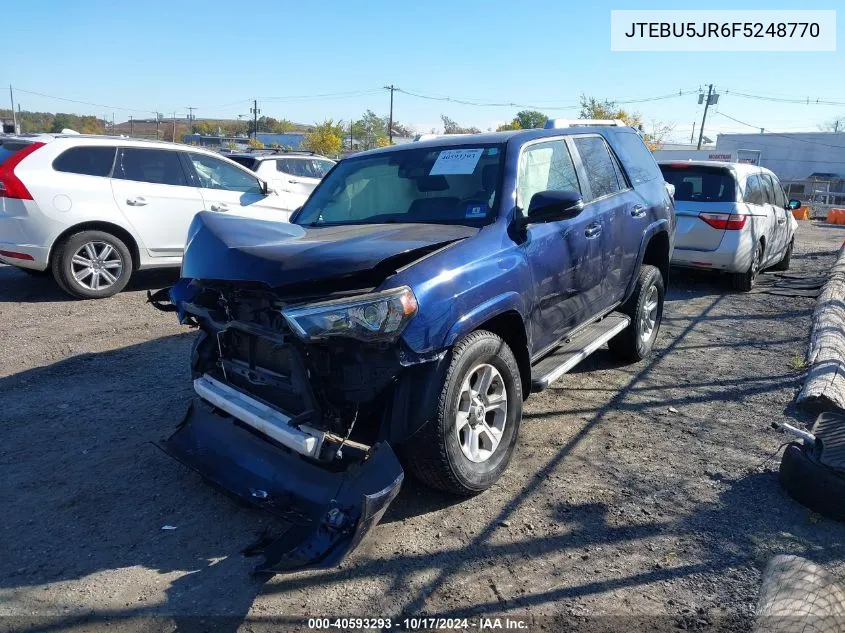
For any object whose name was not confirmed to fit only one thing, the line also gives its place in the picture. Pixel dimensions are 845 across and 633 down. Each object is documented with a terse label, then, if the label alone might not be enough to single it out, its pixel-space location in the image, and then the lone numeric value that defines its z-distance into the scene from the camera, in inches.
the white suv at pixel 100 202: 282.7
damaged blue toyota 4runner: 114.2
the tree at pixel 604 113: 1919.3
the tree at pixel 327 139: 1923.0
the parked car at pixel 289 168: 445.7
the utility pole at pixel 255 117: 2719.5
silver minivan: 338.0
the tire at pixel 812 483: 128.0
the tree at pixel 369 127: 2468.0
